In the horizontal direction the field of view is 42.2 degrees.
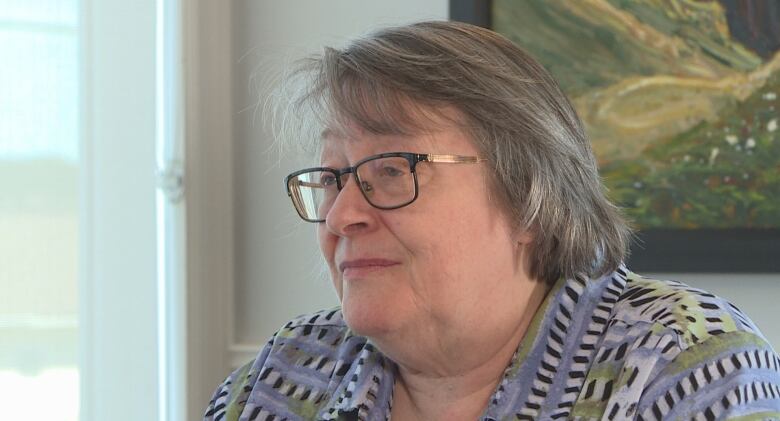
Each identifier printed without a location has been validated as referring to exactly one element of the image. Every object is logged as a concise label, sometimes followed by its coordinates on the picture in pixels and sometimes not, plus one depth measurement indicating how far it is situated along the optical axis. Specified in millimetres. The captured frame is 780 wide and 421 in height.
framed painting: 2184
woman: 1339
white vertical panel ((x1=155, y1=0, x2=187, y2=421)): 2420
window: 2139
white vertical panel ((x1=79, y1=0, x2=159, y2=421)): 2352
